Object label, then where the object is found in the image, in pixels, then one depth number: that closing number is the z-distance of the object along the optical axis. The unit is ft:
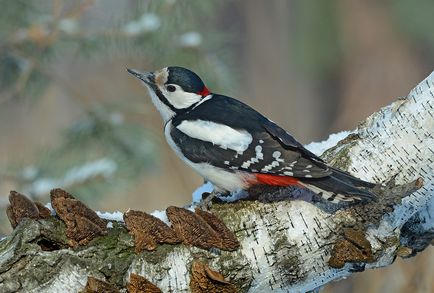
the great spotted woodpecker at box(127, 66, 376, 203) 14.96
